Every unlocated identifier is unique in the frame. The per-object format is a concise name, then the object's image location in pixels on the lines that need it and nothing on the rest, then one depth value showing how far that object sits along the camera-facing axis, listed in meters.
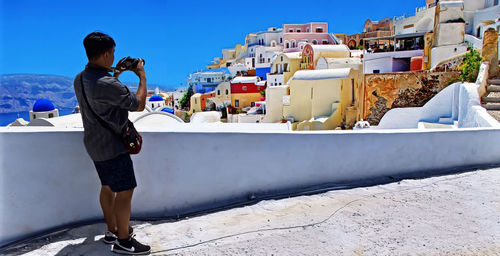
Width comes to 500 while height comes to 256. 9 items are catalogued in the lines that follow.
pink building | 51.03
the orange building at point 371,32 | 49.19
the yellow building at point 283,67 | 33.88
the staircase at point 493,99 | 6.78
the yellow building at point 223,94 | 39.22
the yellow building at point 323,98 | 20.80
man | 2.12
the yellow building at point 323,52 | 30.29
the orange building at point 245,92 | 38.41
